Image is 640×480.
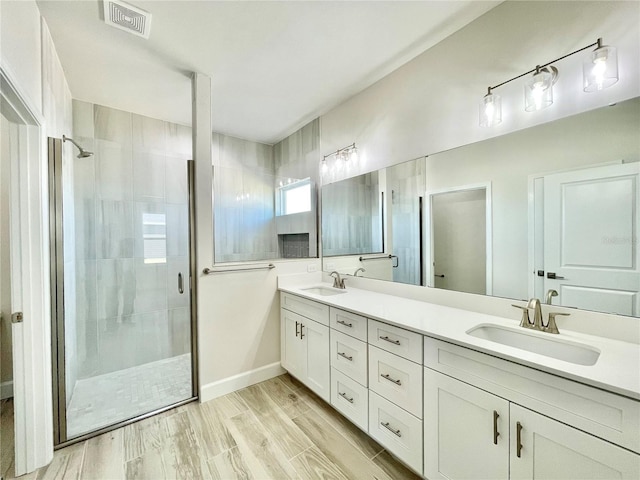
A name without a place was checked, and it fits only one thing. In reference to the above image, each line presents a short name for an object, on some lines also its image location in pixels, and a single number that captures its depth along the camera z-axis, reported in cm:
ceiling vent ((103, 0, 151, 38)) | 153
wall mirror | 119
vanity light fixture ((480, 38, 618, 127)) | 119
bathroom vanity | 85
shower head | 199
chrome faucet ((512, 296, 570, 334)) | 127
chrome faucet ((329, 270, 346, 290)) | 251
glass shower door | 210
